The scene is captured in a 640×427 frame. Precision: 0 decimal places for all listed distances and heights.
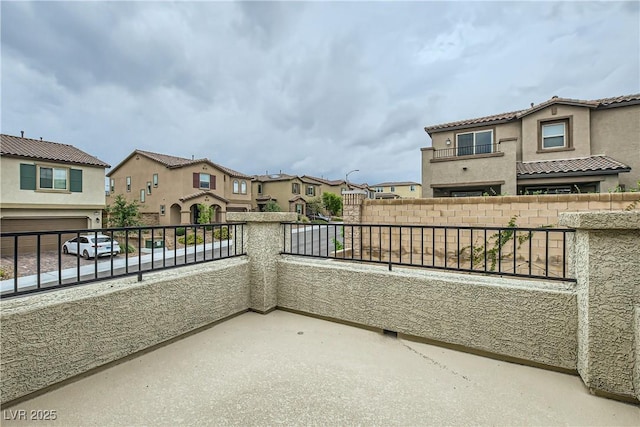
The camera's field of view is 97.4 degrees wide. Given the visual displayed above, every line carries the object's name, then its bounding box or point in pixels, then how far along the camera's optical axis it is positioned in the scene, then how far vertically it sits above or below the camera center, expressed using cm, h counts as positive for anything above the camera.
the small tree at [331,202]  3367 +110
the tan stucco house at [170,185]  2161 +221
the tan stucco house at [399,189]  4278 +346
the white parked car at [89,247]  1243 -158
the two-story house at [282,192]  3080 +227
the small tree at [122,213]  1634 -3
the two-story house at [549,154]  961 +210
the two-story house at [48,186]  1327 +138
